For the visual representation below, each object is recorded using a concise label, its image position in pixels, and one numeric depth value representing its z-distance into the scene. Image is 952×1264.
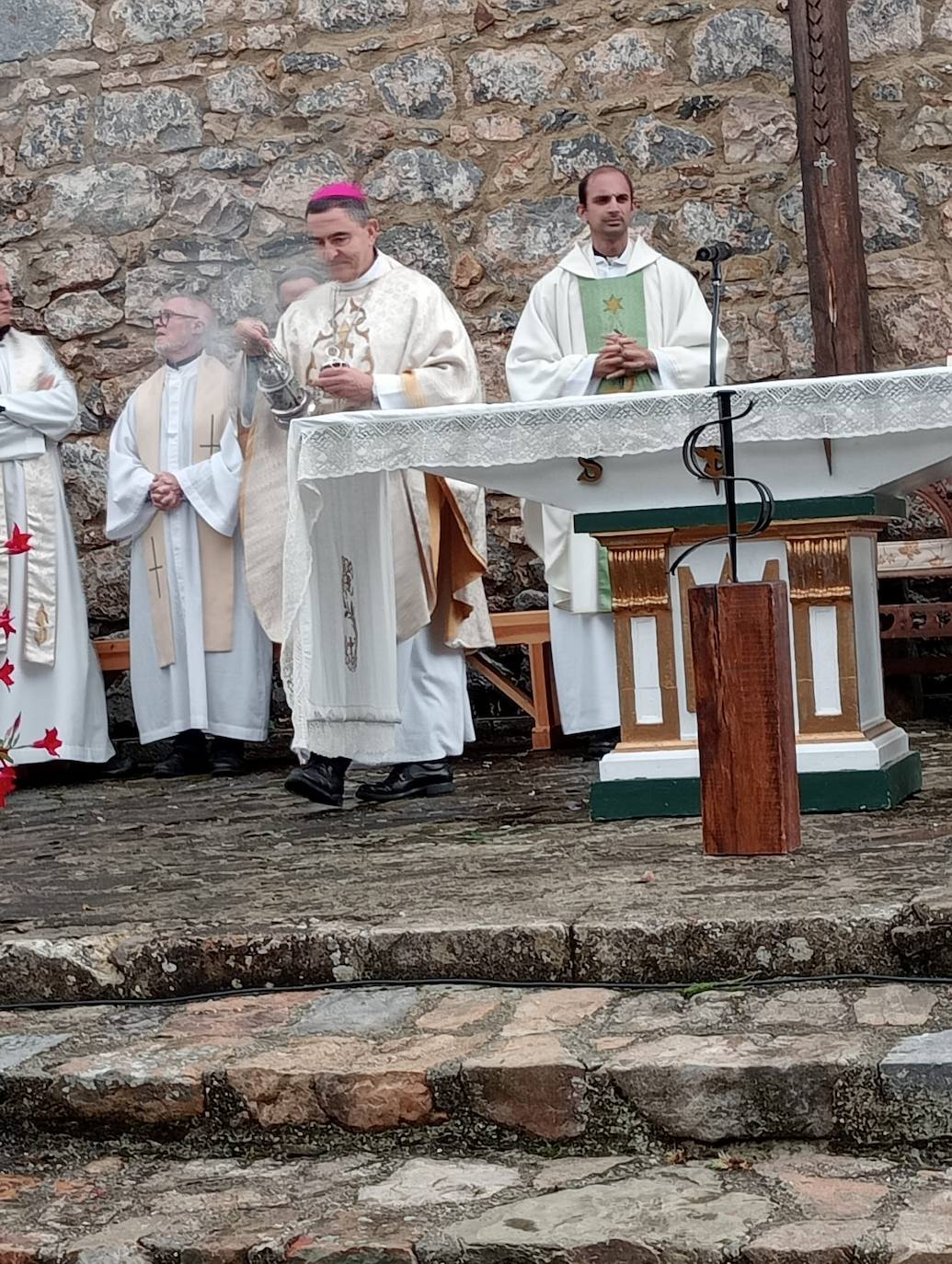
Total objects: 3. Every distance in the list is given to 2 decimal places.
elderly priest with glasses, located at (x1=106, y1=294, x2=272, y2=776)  7.12
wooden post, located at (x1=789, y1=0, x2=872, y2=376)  7.22
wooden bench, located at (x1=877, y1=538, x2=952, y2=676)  6.81
